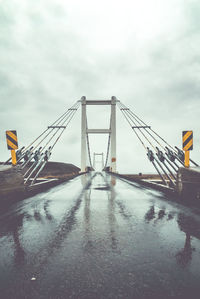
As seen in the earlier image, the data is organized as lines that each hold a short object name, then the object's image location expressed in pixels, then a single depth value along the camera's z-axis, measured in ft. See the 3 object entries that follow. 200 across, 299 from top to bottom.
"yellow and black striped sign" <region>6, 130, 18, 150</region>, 23.39
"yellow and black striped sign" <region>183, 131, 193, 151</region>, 21.76
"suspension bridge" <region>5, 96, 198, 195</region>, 25.39
